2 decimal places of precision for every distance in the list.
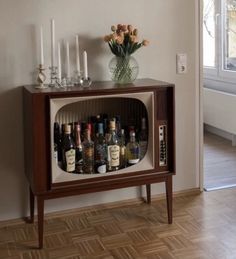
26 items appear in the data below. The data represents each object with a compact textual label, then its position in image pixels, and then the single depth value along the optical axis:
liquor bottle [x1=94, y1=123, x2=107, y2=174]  2.61
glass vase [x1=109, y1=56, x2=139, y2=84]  2.74
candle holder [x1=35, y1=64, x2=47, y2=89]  2.60
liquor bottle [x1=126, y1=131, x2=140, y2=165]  2.70
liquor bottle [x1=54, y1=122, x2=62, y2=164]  2.52
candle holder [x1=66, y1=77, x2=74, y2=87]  2.66
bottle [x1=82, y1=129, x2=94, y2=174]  2.59
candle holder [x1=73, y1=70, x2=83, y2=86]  2.71
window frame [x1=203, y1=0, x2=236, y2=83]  5.03
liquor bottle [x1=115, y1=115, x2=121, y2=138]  2.71
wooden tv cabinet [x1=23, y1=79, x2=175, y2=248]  2.40
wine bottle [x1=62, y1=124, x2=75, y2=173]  2.52
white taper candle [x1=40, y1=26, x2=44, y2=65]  2.62
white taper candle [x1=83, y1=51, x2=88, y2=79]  2.66
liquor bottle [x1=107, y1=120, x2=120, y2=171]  2.62
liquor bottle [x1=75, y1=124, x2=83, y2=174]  2.56
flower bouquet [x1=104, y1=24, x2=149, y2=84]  2.70
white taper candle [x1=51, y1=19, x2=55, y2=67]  2.65
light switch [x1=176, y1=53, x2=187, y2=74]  3.10
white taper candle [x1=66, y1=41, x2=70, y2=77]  2.74
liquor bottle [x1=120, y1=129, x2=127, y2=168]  2.69
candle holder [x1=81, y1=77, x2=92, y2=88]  2.68
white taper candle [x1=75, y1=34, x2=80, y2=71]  2.76
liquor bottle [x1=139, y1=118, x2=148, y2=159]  2.71
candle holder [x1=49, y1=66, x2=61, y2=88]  2.66
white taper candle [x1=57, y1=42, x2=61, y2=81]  2.68
